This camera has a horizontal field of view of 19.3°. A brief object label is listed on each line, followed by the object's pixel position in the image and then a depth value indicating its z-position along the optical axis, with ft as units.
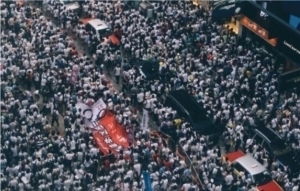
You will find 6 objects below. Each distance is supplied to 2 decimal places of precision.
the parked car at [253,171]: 137.08
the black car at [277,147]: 140.36
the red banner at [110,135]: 143.74
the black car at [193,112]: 147.74
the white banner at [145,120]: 144.87
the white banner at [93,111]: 148.15
